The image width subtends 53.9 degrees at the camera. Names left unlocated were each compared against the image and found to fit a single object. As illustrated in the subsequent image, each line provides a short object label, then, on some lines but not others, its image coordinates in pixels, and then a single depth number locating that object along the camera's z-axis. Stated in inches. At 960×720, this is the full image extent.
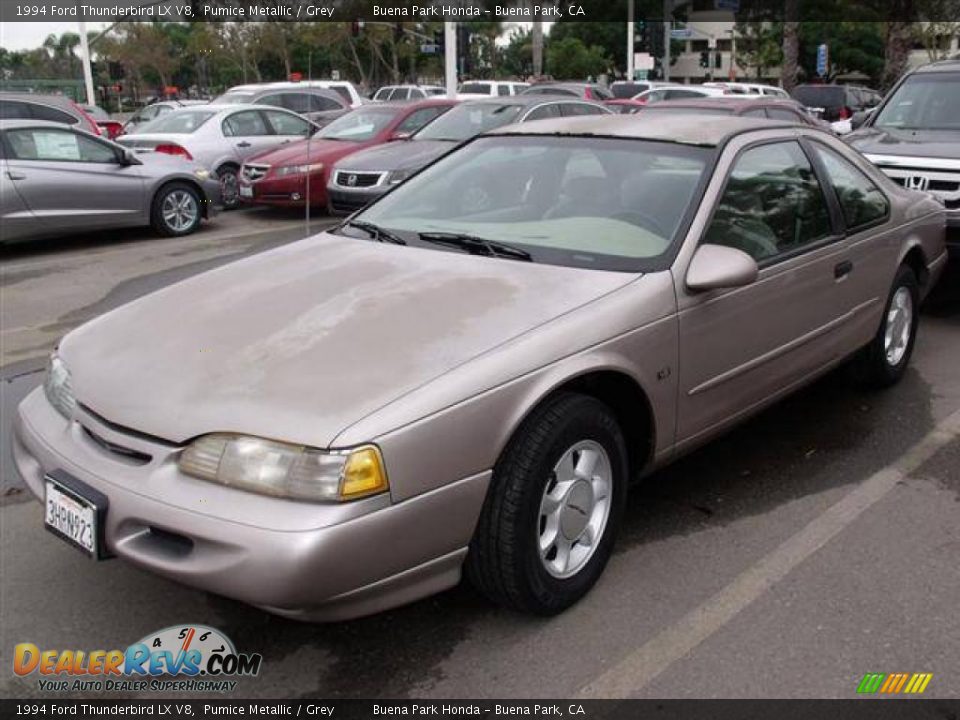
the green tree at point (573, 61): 2394.2
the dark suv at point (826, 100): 823.7
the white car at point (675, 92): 831.1
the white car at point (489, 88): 1051.9
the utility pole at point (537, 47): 1423.5
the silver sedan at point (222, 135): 518.0
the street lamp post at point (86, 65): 1066.1
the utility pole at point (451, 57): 821.2
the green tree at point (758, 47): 2564.0
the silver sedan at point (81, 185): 374.9
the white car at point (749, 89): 920.9
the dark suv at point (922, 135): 266.5
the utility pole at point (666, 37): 1594.6
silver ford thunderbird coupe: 97.2
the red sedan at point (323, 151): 472.1
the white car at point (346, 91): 847.1
